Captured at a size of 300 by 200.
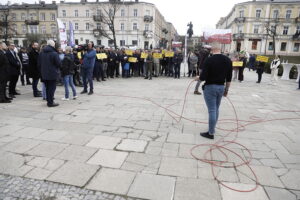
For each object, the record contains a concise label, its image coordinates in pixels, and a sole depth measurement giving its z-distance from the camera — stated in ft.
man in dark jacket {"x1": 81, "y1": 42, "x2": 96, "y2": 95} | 27.37
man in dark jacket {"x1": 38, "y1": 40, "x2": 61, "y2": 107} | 21.34
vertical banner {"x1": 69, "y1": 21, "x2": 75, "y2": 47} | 42.76
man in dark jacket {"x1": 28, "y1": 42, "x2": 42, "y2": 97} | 25.34
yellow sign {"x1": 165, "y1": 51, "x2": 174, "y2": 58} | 46.64
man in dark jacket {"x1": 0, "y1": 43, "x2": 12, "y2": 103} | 22.35
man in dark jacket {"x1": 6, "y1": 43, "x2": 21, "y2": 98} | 25.88
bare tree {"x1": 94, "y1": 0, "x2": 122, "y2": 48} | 188.90
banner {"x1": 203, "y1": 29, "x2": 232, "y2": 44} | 51.21
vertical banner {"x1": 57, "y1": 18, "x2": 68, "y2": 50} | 39.22
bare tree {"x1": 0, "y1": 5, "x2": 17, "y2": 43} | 111.79
